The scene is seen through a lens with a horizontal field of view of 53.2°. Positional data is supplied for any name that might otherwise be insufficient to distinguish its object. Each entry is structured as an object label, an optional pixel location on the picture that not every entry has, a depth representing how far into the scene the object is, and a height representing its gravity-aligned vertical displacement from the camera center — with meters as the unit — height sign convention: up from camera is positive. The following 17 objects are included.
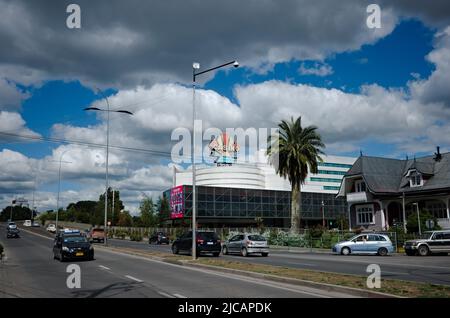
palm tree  44.69 +6.64
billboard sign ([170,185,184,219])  90.25 +3.78
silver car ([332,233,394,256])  31.72 -1.83
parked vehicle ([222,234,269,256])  29.58 -1.61
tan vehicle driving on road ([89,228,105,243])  55.72 -1.51
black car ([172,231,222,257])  28.95 -1.44
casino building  91.31 +4.82
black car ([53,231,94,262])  22.81 -1.29
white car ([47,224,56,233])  80.50 -1.04
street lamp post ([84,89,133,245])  34.42 +8.65
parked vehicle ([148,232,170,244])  57.03 -2.14
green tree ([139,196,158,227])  90.44 +1.69
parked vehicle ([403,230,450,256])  29.84 -1.70
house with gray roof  45.50 +3.23
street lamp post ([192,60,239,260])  23.00 +2.97
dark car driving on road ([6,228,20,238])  59.63 -1.38
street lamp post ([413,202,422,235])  38.29 -0.14
